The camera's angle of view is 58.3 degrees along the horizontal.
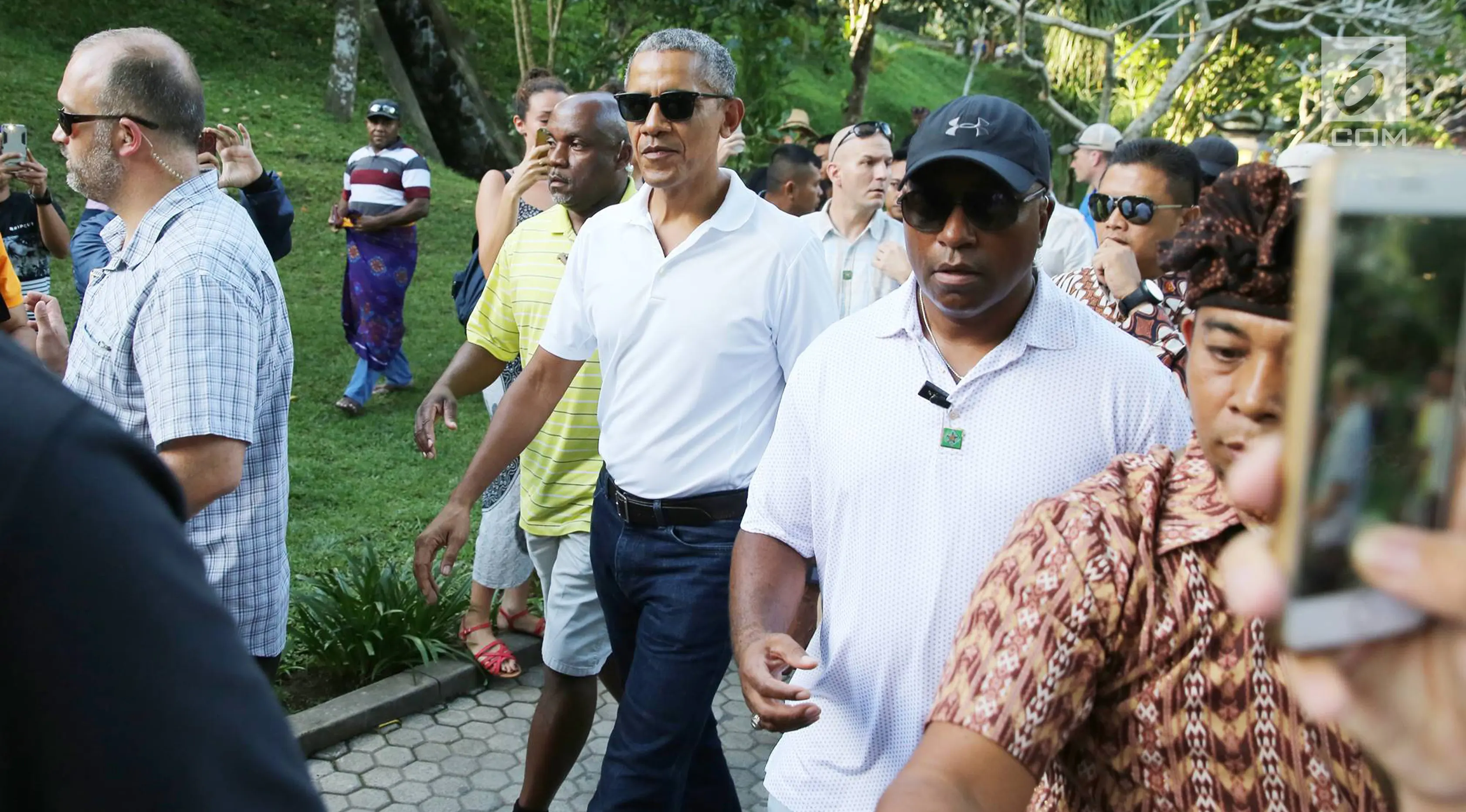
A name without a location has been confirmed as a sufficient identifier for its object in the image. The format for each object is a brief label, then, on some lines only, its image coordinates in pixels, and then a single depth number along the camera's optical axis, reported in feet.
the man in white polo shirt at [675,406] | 11.75
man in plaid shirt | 10.13
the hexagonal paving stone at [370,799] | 15.29
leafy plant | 17.89
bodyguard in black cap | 8.02
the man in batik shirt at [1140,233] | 13.23
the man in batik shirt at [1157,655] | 5.39
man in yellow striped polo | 13.98
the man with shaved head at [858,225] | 21.63
